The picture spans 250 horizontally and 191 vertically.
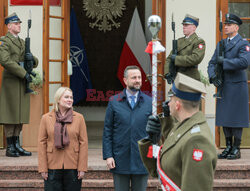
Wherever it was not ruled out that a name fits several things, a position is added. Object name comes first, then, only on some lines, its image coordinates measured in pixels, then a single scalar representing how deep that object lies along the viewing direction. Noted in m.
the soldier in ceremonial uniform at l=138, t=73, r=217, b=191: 3.33
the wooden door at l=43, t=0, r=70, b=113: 9.64
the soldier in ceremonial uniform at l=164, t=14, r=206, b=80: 8.97
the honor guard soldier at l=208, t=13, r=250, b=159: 8.97
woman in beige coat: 6.15
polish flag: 14.94
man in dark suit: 6.04
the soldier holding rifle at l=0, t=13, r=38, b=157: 9.29
